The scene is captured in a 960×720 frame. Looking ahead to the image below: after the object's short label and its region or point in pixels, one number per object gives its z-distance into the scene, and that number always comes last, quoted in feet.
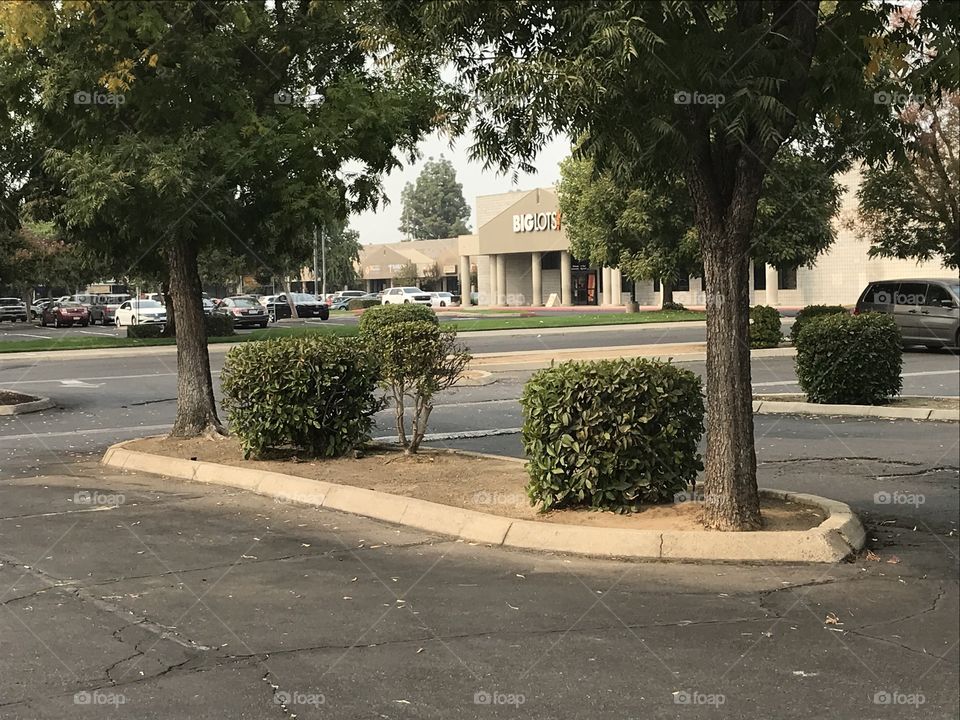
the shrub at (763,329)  88.11
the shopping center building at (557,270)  186.39
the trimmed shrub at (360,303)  243.77
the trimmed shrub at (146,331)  123.24
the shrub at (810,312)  75.15
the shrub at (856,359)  49.62
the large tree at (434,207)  521.24
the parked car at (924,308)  82.07
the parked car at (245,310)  153.58
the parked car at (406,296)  219.61
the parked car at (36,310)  229.58
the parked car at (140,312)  159.22
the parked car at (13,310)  209.46
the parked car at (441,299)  244.83
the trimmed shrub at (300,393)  34.35
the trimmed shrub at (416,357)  34.06
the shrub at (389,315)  81.61
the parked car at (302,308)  191.21
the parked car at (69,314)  181.47
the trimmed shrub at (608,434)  26.61
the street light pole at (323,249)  265.81
